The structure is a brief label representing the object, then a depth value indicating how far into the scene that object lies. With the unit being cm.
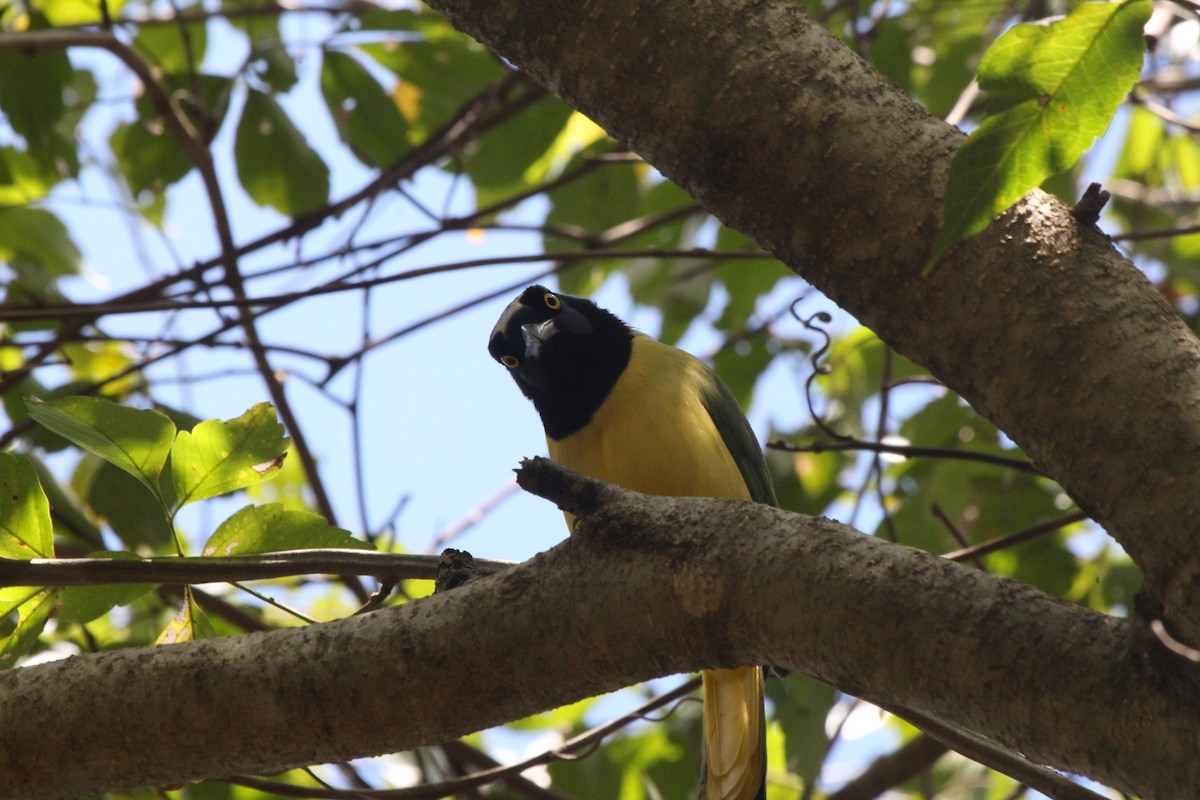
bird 623
